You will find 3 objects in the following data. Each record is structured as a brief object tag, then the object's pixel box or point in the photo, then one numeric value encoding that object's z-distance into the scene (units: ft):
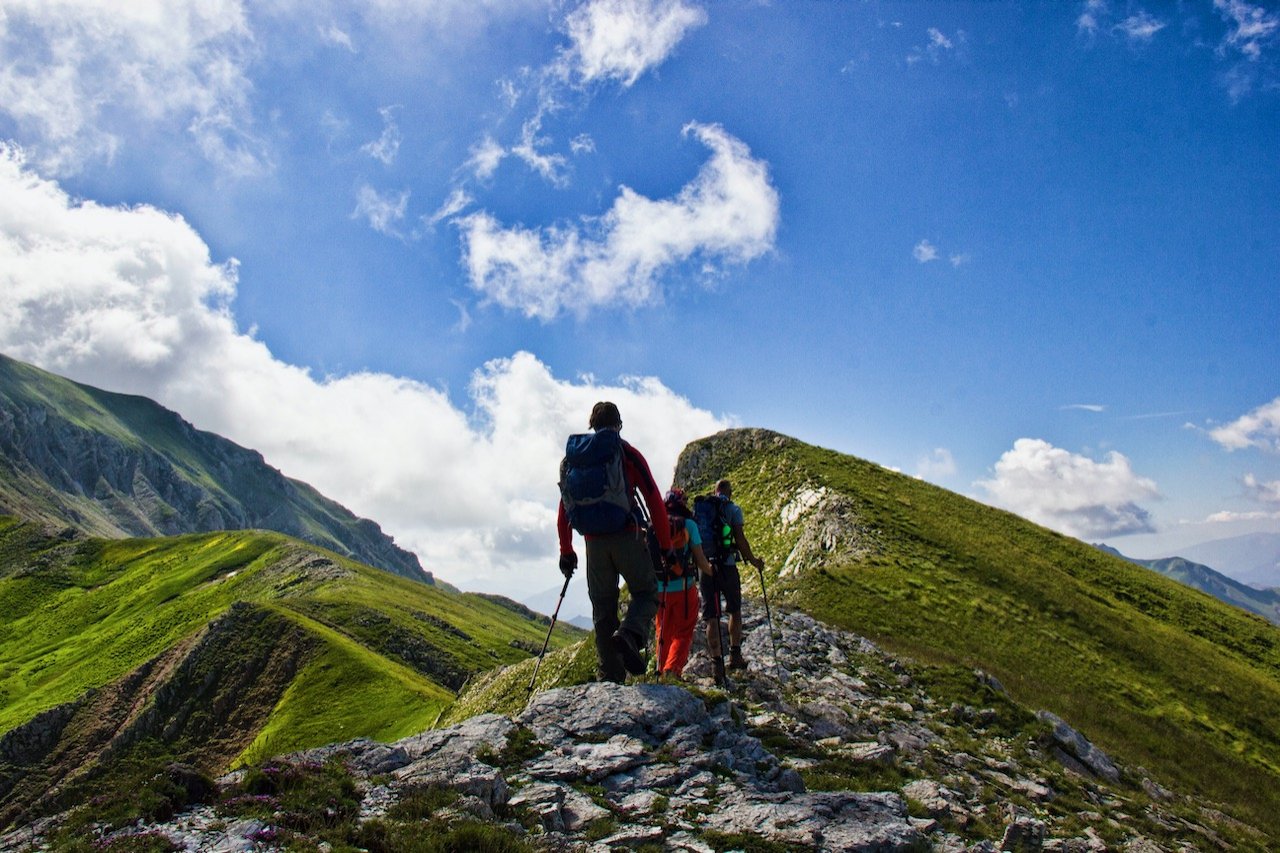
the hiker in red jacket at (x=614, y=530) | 37.09
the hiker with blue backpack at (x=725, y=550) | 53.47
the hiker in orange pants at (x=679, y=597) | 46.01
